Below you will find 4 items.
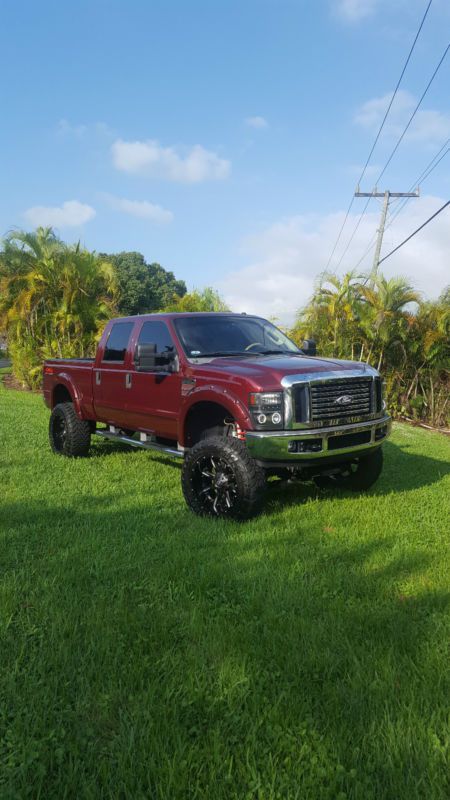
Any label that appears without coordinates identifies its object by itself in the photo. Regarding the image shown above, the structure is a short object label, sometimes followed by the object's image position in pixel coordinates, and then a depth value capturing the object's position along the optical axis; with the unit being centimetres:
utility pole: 2570
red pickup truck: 496
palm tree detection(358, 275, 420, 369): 1416
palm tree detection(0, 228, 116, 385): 1744
